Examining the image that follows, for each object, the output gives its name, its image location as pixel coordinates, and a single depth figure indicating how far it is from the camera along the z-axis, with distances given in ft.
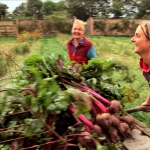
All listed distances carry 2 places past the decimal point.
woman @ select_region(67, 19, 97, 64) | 10.32
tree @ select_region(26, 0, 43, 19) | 119.75
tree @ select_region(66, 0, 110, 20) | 103.04
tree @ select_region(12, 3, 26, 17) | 162.40
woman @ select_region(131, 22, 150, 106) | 5.51
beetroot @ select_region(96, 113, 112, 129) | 4.17
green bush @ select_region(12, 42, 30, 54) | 33.52
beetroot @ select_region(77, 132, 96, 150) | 3.97
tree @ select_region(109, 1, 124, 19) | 101.86
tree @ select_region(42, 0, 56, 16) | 123.89
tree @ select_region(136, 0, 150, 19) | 105.09
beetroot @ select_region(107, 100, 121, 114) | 4.39
